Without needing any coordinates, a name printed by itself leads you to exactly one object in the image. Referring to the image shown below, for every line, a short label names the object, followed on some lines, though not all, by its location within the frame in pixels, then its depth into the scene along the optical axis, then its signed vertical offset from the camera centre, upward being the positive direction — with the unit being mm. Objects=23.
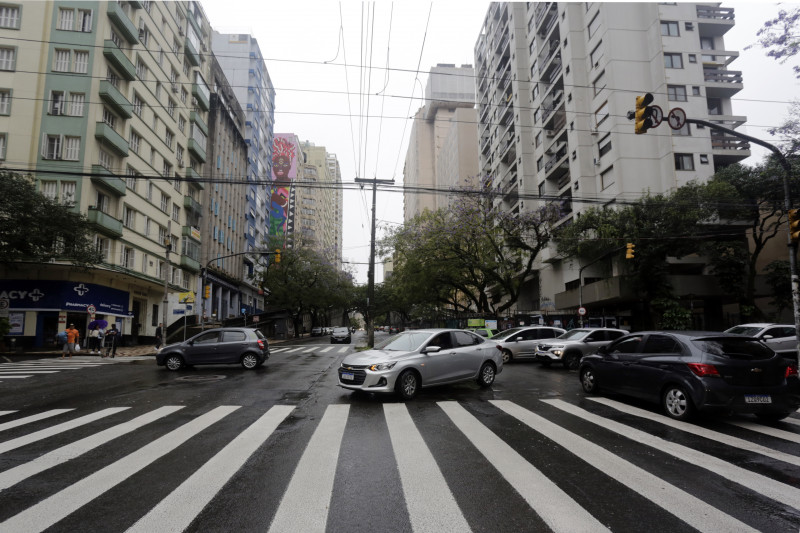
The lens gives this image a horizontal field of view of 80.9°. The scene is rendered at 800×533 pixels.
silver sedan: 9438 -838
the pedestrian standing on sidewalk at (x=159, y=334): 28189 -572
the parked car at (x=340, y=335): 38875 -922
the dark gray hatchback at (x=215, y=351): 16266 -924
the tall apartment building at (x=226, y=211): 50250 +13489
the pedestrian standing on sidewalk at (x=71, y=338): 23062 -634
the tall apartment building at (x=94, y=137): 27234 +11712
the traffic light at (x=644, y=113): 10500 +4687
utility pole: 23281 +1452
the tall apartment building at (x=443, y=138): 84500 +41258
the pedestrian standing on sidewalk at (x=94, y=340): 24712 -792
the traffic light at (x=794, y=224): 12430 +2580
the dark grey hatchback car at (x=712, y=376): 7344 -878
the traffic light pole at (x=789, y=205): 12123 +3166
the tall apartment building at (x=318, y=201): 112188 +32579
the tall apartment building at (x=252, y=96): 67938 +33785
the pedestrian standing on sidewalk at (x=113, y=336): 23088 -563
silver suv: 16722 -827
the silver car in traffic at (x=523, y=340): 19547 -707
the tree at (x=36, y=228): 21766 +4733
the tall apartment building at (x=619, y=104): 33844 +17077
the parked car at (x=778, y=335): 13898 -396
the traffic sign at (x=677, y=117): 10711 +4691
